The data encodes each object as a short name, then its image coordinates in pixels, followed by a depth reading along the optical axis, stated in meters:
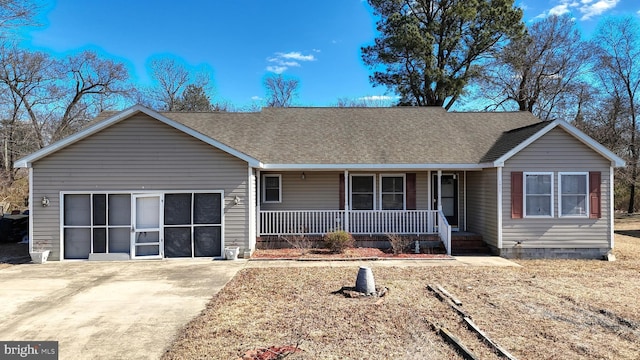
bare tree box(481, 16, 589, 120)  28.20
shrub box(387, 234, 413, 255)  11.83
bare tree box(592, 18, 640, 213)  26.89
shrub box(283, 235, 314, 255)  12.33
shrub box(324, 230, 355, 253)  11.65
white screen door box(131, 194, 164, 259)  11.12
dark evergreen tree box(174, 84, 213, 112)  35.94
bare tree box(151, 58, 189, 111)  36.97
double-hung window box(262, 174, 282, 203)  13.75
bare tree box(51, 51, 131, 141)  30.70
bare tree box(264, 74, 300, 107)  40.91
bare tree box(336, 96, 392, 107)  40.11
